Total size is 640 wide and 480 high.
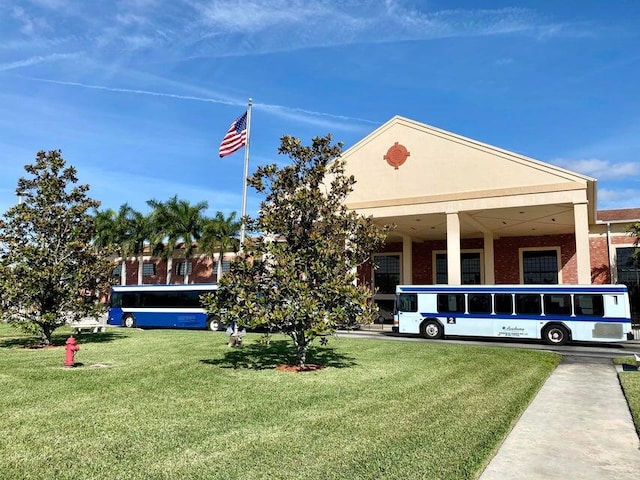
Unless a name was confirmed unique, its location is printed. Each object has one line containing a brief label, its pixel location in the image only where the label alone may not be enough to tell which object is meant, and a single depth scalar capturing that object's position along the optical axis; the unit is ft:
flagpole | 70.03
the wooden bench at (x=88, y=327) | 72.90
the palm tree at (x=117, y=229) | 138.51
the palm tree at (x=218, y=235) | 133.18
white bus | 63.72
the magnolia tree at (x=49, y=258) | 51.49
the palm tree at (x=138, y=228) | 140.26
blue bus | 92.07
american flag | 73.97
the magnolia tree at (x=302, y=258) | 36.04
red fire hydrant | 37.68
